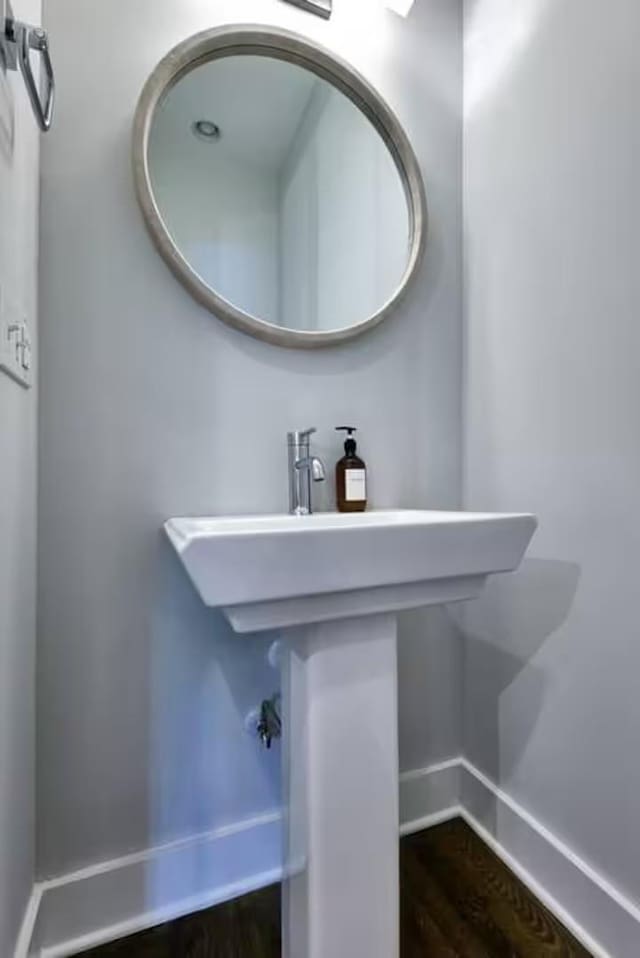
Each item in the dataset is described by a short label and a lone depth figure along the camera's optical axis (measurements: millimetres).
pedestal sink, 711
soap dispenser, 1128
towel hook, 645
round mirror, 1057
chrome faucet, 1081
